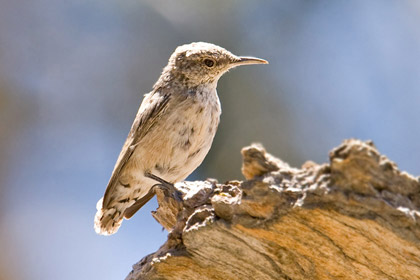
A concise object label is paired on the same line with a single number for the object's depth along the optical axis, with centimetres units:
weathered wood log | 472
